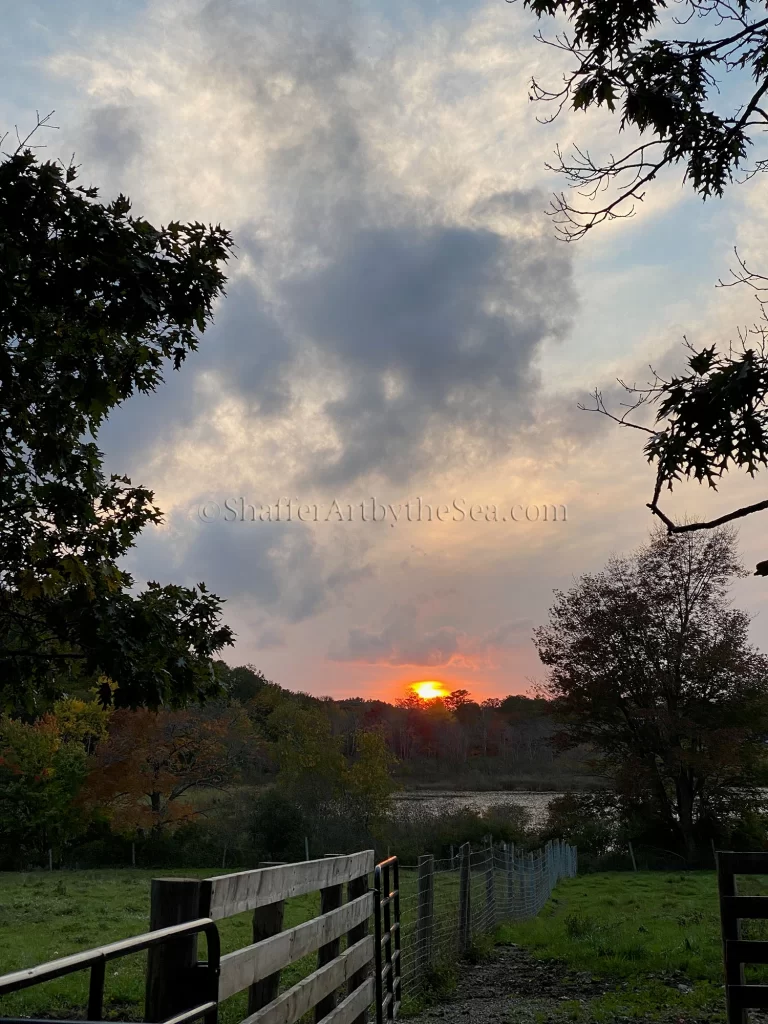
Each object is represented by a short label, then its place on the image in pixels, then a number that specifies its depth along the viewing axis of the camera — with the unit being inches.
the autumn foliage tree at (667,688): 1327.5
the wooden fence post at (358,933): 245.0
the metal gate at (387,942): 276.4
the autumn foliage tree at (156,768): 1529.3
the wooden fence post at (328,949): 206.4
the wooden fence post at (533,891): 743.6
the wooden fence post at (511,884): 647.8
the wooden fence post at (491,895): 566.6
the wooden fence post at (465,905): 462.9
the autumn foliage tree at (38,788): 1508.4
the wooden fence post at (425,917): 385.1
